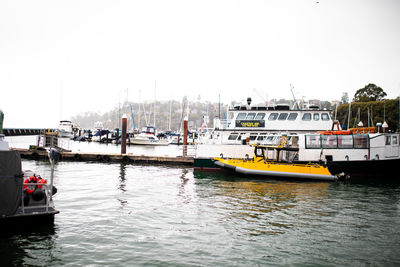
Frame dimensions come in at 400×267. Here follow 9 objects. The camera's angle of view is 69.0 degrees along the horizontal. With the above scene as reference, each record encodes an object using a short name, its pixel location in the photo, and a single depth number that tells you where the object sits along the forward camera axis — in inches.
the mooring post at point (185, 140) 1248.5
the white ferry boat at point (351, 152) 896.3
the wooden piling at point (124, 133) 1300.3
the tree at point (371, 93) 3292.3
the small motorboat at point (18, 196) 331.9
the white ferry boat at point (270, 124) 1079.0
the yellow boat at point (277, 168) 810.2
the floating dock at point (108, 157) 1165.7
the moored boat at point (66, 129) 3675.2
